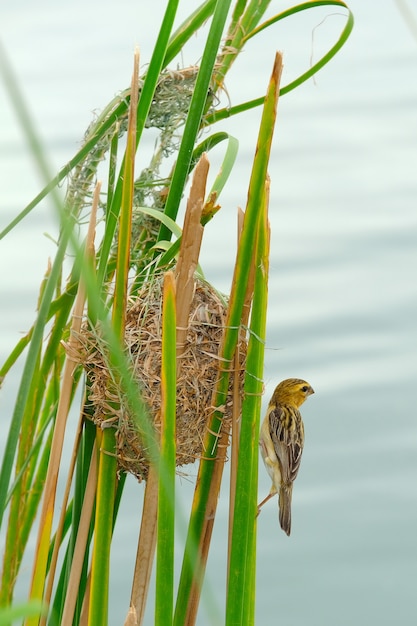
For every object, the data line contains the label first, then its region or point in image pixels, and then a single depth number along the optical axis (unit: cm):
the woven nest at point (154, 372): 472
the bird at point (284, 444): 654
